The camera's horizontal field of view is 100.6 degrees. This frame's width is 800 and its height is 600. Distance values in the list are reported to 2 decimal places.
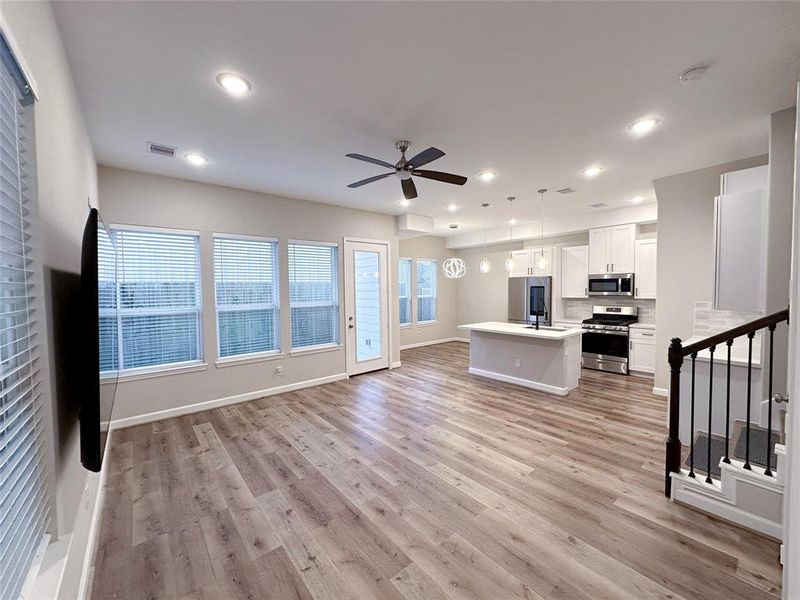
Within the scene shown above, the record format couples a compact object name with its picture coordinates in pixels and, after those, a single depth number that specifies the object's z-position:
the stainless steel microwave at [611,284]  5.61
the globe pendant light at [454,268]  6.63
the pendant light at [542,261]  4.73
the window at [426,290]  8.72
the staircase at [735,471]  2.01
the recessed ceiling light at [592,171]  3.79
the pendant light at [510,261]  5.19
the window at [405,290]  8.31
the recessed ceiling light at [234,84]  2.12
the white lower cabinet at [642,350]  5.29
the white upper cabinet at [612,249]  5.63
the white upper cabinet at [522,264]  7.20
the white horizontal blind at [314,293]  5.01
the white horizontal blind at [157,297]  3.68
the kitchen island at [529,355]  4.55
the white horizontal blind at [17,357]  0.92
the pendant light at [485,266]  5.47
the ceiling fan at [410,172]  2.68
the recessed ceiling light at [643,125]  2.73
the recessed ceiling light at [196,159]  3.33
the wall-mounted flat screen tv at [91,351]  1.35
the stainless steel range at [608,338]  5.55
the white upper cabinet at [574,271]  6.29
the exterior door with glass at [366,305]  5.60
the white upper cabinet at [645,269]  5.39
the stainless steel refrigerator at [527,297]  6.80
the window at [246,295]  4.38
